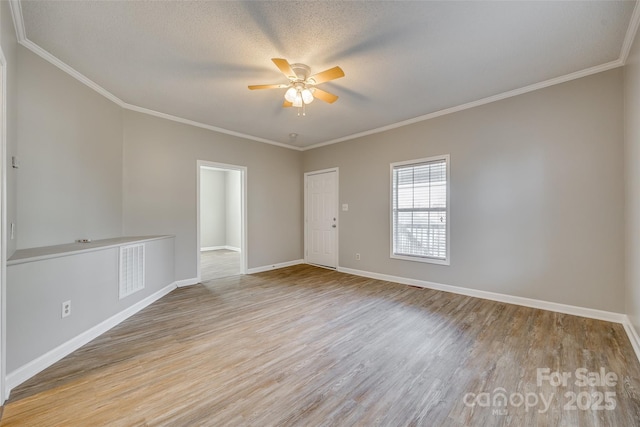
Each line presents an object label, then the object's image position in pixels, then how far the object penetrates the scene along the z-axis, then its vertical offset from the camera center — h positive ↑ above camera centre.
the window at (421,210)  4.00 +0.05
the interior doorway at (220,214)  8.11 -0.05
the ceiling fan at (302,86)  2.57 +1.35
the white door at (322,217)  5.53 -0.10
